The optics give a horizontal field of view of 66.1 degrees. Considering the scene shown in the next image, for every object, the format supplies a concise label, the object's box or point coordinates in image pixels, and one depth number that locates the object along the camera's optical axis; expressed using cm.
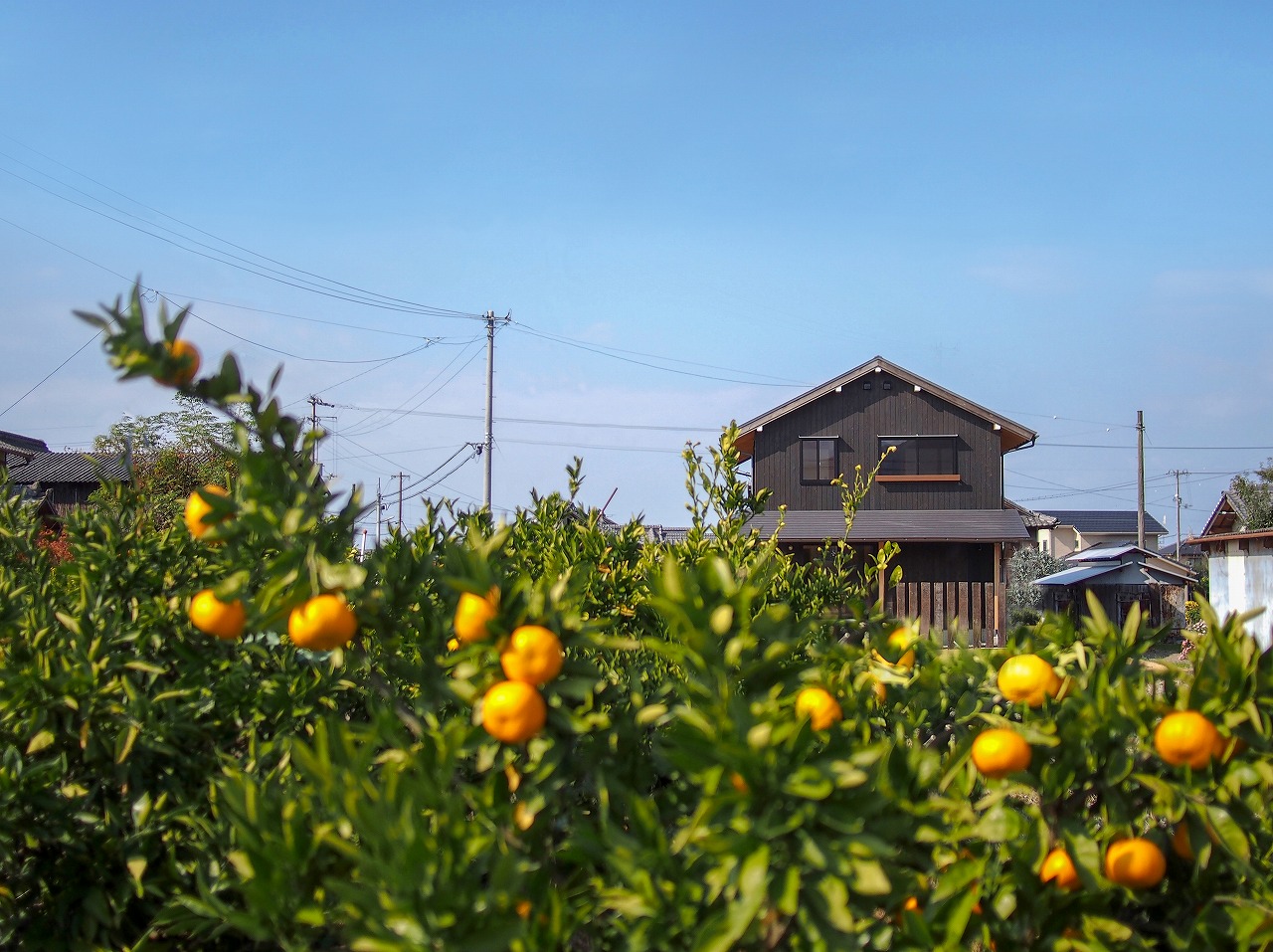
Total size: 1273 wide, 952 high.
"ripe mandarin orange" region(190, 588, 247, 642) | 169
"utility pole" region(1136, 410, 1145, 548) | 3041
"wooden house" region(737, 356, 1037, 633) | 2223
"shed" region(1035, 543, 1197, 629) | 2186
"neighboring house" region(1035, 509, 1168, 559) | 5134
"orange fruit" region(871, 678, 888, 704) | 205
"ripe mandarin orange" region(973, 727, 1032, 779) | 156
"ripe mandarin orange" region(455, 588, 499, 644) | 148
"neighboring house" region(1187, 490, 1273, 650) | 1573
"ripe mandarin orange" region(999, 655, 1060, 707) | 168
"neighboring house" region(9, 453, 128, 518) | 3538
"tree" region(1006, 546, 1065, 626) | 2582
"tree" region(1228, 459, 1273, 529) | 2644
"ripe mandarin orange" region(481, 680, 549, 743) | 140
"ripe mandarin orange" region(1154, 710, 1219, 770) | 151
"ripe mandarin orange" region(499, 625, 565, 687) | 144
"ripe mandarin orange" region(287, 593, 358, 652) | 148
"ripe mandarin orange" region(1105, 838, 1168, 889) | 154
